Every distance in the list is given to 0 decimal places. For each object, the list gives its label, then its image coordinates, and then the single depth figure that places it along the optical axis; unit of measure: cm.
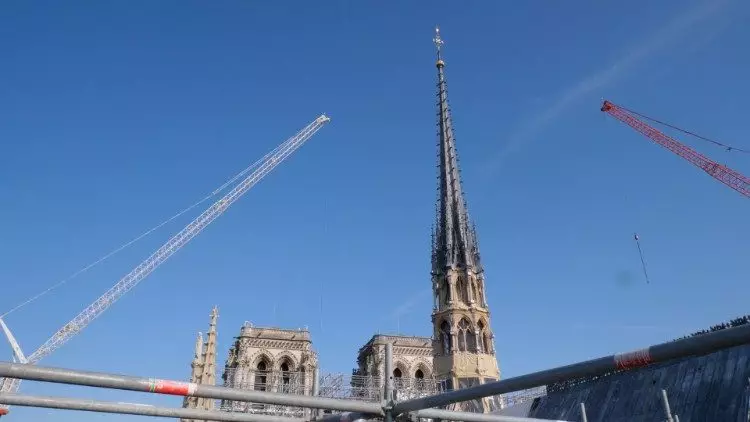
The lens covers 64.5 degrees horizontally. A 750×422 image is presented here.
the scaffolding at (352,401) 714
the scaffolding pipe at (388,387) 1052
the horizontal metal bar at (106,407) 1048
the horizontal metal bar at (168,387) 810
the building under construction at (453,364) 4584
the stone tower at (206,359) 5344
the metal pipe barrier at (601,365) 645
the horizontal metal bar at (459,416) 1139
